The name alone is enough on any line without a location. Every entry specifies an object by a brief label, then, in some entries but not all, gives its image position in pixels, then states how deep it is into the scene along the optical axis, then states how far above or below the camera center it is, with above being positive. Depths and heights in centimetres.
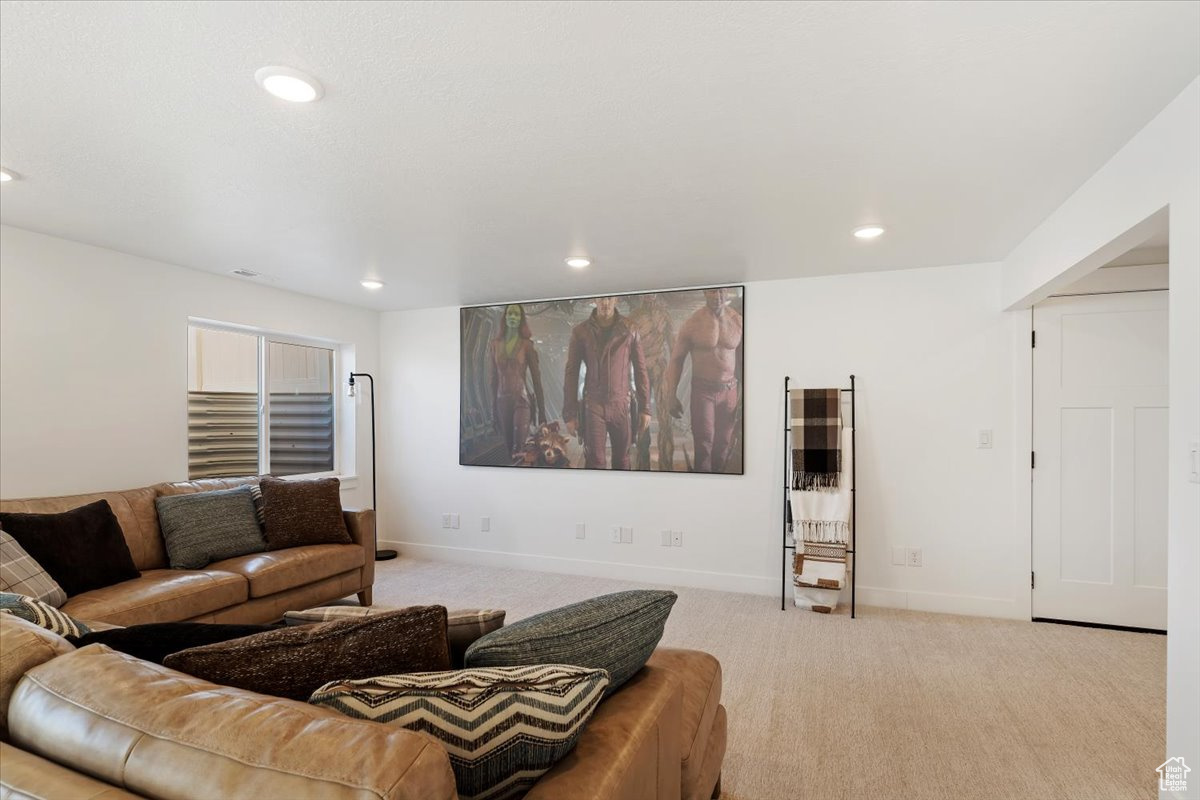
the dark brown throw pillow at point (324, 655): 102 -46
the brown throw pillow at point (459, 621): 143 -54
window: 430 -5
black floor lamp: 537 -94
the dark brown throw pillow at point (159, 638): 115 -49
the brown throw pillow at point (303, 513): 374 -73
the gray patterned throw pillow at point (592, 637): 120 -51
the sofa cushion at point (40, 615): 123 -46
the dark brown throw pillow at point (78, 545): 269 -69
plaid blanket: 408 -24
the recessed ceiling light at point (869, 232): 316 +93
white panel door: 351 -33
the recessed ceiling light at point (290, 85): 172 +94
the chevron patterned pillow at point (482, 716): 94 -51
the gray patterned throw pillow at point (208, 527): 331 -74
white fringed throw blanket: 395 -92
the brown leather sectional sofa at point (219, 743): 69 -44
